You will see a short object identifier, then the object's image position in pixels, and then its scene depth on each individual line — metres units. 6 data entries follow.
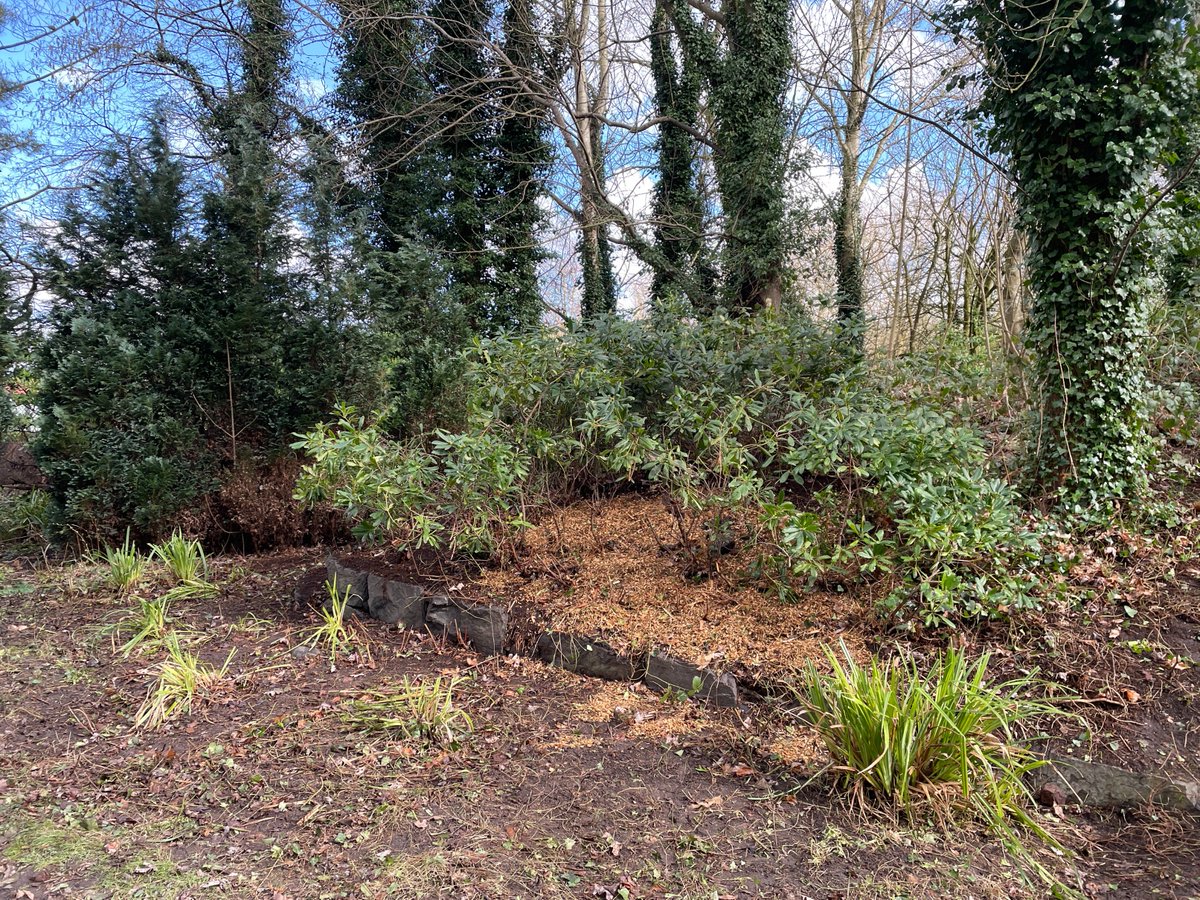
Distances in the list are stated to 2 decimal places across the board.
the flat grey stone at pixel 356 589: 4.57
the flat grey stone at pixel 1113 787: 2.63
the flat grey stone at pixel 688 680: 3.22
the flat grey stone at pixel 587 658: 3.54
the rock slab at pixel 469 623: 3.92
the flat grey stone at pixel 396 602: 4.25
